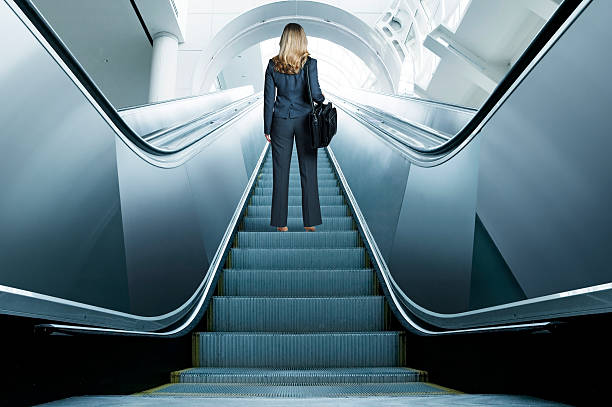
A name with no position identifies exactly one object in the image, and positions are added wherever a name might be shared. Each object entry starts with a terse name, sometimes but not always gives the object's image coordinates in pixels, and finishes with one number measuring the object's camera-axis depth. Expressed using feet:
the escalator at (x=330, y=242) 6.38
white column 43.11
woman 16.61
